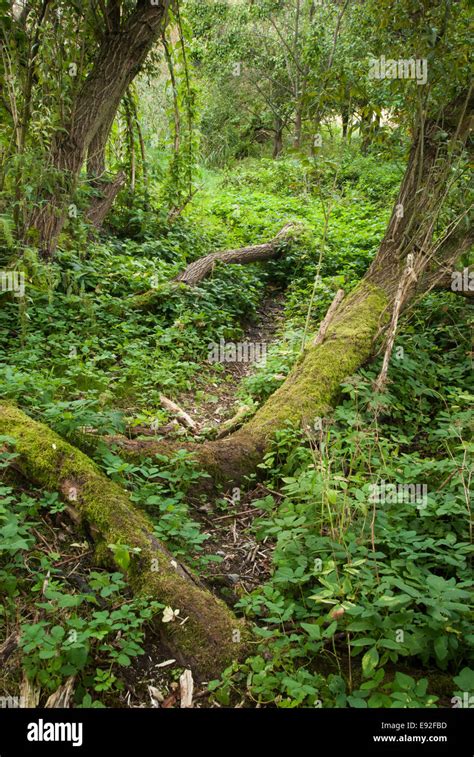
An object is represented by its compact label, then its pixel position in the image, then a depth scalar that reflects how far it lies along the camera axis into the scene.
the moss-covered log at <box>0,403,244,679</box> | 2.46
